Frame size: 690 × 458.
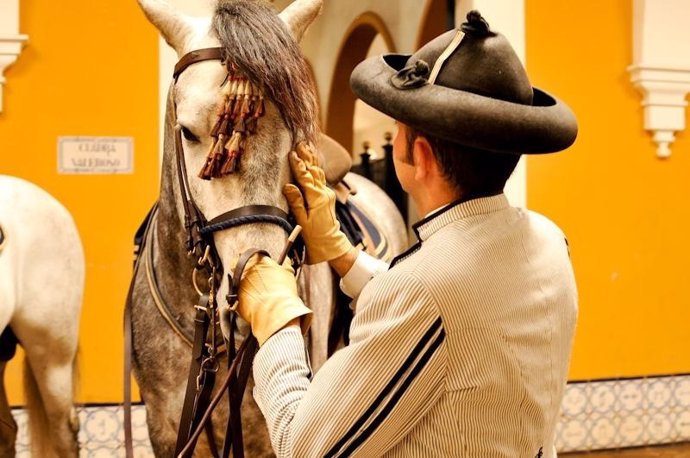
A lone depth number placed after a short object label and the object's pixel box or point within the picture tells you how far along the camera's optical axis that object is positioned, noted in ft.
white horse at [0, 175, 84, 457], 19.07
